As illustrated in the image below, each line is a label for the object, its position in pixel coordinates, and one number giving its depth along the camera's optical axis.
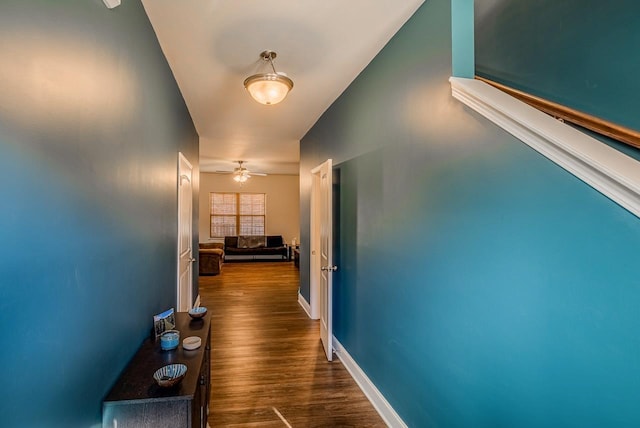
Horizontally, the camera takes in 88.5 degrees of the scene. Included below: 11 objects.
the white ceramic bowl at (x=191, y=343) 1.82
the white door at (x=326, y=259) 3.45
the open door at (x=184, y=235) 3.28
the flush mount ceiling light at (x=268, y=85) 2.45
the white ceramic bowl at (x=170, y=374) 1.41
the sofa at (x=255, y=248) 10.02
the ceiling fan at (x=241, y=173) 7.85
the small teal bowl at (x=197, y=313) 2.37
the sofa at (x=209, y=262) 7.88
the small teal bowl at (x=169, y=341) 1.83
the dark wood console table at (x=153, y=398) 1.35
